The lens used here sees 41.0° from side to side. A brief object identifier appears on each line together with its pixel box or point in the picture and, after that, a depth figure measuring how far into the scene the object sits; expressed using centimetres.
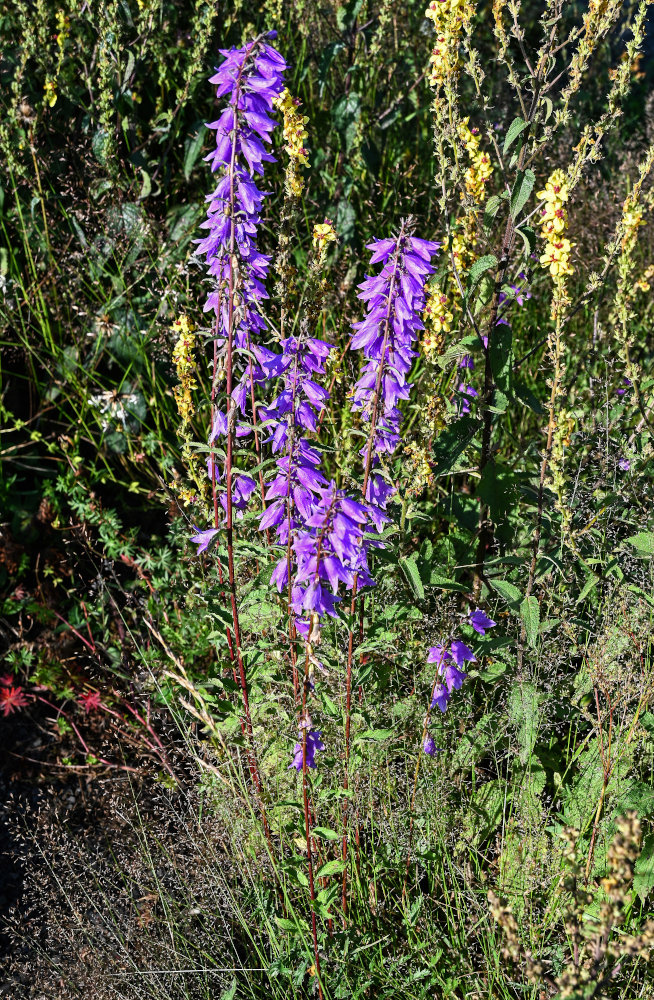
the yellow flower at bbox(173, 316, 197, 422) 223
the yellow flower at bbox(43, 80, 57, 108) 333
